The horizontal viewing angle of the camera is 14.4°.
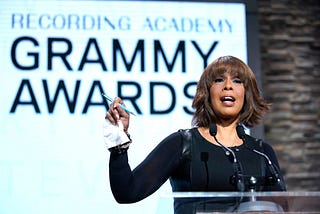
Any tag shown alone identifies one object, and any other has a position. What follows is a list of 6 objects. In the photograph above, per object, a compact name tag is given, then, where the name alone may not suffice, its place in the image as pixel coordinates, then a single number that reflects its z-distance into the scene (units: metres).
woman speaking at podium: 4.41
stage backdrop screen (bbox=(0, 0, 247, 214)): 6.28
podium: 4.06
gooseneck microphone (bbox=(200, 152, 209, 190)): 4.57
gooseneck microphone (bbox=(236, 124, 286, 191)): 4.47
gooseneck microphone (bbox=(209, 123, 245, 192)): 4.29
